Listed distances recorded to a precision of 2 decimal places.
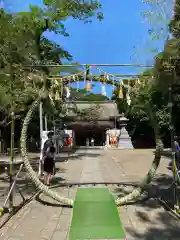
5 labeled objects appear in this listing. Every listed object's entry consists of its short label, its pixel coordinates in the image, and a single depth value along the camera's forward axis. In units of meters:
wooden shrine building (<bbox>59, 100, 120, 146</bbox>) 24.32
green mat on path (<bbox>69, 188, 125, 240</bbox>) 3.14
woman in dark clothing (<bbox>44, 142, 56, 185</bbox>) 6.28
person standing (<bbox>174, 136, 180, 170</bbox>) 5.75
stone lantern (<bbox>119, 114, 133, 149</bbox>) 20.95
